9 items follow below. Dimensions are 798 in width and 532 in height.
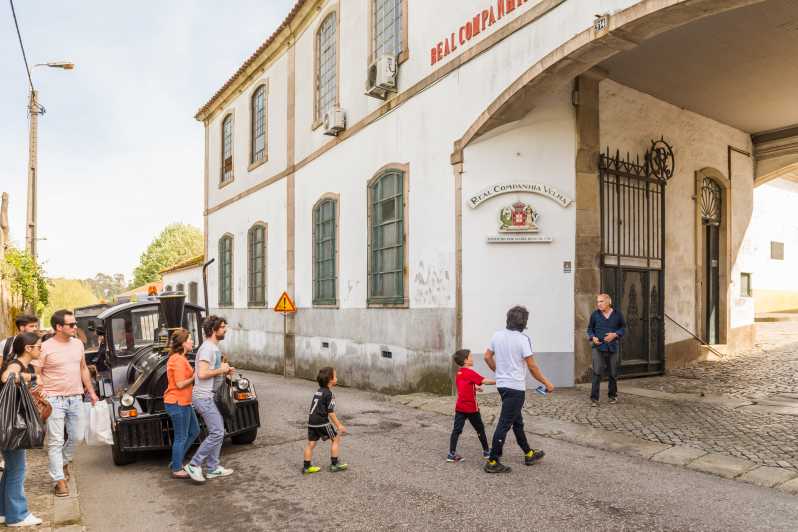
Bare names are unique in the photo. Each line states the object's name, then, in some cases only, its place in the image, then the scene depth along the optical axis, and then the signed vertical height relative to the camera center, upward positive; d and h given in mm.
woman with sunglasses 4961 -1485
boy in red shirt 6363 -1167
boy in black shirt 6188 -1309
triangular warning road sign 16406 -435
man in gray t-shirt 6176 -1082
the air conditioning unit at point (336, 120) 14934 +3936
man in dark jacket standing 9070 -787
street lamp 20281 +4565
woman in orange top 6293 -1060
